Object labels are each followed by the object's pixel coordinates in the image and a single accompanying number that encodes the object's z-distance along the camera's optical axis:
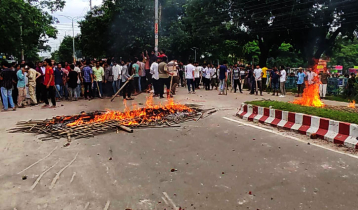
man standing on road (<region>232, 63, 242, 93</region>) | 16.68
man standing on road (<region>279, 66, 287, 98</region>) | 15.51
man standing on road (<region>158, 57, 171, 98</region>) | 13.66
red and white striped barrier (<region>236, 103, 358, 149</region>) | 5.71
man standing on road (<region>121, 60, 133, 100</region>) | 13.39
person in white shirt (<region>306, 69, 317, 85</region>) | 15.37
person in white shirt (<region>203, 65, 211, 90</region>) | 18.68
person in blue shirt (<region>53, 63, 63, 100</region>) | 12.76
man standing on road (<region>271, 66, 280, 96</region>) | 16.45
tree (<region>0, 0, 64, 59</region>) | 17.16
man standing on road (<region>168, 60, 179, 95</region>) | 14.61
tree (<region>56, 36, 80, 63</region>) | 75.51
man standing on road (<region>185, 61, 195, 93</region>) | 16.21
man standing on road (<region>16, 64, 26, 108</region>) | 10.96
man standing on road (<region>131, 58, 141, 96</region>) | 14.21
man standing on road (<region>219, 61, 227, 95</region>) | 15.77
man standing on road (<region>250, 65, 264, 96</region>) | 15.95
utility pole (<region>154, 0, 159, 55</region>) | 17.95
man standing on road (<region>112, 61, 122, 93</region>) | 14.57
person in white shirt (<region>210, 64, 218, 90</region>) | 18.86
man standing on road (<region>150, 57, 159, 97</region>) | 13.98
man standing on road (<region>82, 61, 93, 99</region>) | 13.53
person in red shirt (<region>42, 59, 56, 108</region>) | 10.77
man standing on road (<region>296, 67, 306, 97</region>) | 15.42
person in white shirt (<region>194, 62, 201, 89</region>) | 18.44
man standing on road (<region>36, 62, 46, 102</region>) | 12.23
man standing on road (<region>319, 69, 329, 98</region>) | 15.52
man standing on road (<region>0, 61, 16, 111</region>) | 10.59
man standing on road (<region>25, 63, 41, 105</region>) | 11.44
